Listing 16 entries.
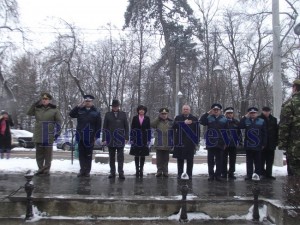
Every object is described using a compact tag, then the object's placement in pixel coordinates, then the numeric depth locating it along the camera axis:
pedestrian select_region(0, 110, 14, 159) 12.73
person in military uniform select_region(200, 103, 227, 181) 9.06
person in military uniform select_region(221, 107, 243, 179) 9.47
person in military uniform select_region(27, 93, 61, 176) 9.24
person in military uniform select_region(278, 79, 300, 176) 6.73
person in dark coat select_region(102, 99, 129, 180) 9.05
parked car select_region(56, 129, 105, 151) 28.52
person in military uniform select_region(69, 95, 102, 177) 9.15
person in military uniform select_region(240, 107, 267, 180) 9.07
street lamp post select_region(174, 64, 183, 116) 26.69
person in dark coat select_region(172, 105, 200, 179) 8.96
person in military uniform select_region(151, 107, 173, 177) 9.45
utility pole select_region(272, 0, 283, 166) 12.10
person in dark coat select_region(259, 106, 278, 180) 9.45
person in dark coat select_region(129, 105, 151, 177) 9.27
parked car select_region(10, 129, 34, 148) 27.78
